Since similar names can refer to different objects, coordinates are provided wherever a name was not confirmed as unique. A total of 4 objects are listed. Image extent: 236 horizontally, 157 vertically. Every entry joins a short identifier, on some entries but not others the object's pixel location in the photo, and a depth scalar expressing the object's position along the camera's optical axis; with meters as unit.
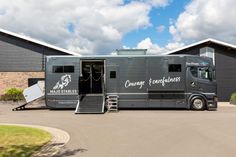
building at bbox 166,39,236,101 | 15.07
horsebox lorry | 10.57
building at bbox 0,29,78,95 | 14.63
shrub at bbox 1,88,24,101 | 13.58
